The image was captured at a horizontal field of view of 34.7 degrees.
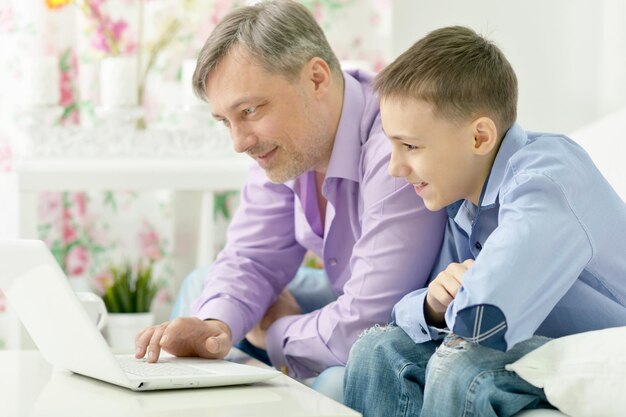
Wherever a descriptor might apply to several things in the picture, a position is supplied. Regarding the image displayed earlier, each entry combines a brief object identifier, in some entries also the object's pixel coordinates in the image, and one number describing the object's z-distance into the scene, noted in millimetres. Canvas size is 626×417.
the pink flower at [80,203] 3209
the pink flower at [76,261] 3191
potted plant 2832
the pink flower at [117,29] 3129
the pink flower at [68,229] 3201
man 1634
